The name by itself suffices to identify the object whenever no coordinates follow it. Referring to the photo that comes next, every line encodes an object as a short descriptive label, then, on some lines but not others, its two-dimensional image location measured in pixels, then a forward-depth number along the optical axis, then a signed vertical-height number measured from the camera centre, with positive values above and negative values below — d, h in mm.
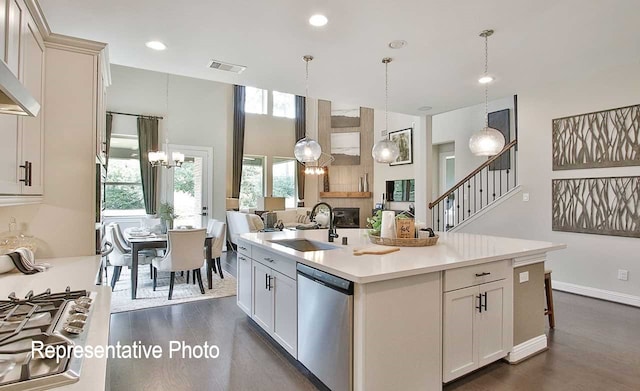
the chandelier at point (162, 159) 5879 +676
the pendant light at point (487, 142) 3277 +546
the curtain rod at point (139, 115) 6790 +1694
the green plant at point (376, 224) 2984 -231
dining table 4137 -620
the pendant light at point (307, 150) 3930 +550
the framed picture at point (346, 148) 9812 +1436
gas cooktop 777 -399
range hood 969 +317
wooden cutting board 2441 -389
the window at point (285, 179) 9453 +512
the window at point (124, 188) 6895 +189
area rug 3973 -1237
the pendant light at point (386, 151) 3885 +537
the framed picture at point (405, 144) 8477 +1356
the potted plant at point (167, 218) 5102 -317
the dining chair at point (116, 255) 4426 -772
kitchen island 1901 -691
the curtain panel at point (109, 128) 6680 +1352
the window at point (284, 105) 9430 +2594
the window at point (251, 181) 8945 +438
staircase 6184 +142
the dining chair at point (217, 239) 4875 -600
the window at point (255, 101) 9016 +2592
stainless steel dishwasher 1927 -800
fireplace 9539 -568
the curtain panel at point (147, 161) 7051 +746
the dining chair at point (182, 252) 4117 -678
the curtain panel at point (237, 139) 8609 +1488
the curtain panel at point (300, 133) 9648 +1833
